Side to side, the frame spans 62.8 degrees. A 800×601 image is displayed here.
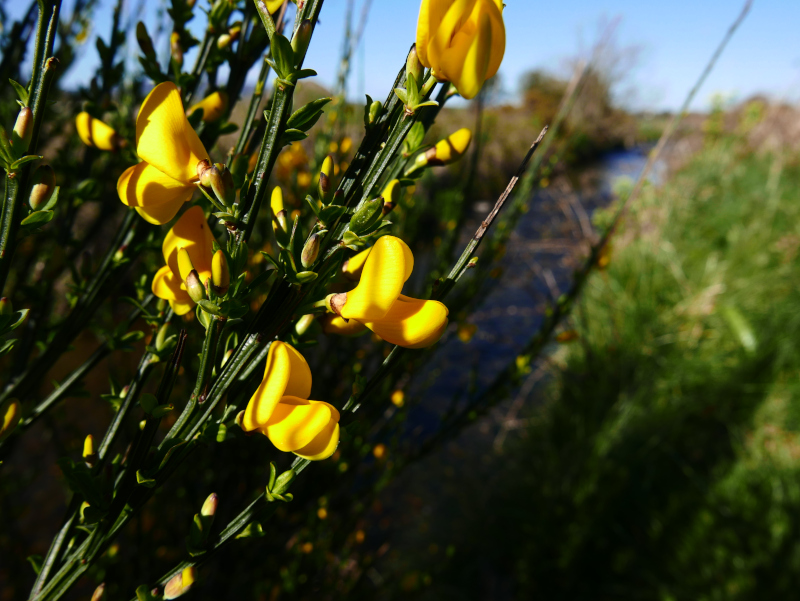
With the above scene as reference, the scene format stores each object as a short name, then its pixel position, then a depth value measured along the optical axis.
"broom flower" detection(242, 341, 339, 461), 0.12
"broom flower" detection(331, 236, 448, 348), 0.12
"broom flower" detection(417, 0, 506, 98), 0.12
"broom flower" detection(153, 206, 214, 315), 0.13
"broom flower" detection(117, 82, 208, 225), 0.13
